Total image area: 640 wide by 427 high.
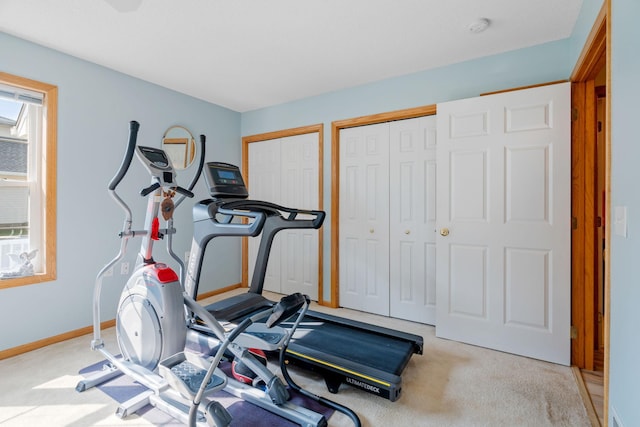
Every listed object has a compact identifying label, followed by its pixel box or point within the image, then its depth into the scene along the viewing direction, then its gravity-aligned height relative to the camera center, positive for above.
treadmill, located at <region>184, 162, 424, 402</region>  1.86 -0.93
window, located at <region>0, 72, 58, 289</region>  2.52 +0.25
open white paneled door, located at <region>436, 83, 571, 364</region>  2.35 -0.07
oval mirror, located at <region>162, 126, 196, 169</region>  3.51 +0.76
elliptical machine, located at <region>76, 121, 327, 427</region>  1.64 -0.77
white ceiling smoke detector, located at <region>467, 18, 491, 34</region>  2.22 +1.35
